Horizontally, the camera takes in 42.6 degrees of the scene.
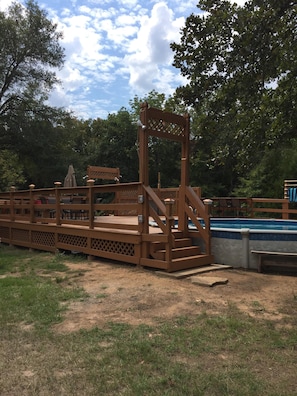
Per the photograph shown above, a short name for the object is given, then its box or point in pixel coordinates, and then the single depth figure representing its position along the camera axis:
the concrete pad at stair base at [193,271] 5.88
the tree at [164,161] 21.30
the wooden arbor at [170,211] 6.23
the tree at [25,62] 15.44
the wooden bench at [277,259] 6.19
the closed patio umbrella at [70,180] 10.54
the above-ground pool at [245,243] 6.49
